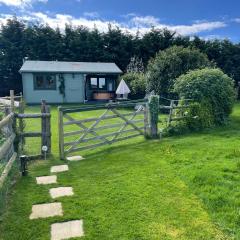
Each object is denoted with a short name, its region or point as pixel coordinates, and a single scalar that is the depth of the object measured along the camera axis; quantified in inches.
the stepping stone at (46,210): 175.7
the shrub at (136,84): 832.3
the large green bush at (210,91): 441.4
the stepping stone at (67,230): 152.6
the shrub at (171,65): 665.6
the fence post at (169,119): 407.0
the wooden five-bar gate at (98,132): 294.7
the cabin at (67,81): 900.6
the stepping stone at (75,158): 295.9
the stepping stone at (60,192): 203.9
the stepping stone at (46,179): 230.1
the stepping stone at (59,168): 259.9
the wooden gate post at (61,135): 291.4
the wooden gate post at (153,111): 383.2
